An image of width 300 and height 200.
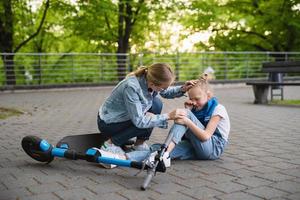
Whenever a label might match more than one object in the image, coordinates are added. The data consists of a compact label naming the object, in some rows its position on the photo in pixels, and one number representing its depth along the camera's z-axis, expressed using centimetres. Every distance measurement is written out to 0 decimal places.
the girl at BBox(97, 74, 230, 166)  397
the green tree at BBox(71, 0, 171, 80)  1769
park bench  1024
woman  377
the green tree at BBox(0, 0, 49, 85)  1573
